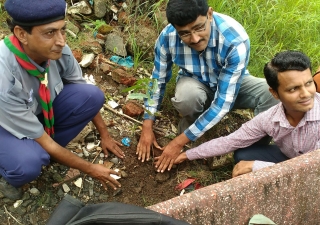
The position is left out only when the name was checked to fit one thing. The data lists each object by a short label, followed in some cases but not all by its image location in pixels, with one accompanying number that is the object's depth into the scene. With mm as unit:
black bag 1224
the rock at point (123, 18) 3240
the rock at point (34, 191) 2170
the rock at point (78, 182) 2272
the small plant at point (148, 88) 2035
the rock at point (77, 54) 2826
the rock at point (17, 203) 2111
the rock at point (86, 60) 2824
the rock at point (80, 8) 3197
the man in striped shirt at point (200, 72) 2002
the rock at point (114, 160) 2424
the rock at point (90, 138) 2506
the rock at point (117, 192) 2241
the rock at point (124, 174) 2354
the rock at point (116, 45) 3043
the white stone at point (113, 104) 2719
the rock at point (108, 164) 2385
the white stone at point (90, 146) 2471
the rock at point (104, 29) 3126
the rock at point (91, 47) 2980
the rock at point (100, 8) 3221
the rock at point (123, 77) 2777
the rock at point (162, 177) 2350
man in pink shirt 1800
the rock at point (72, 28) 3066
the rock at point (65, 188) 2225
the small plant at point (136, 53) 2887
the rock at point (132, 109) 2662
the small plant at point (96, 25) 3070
